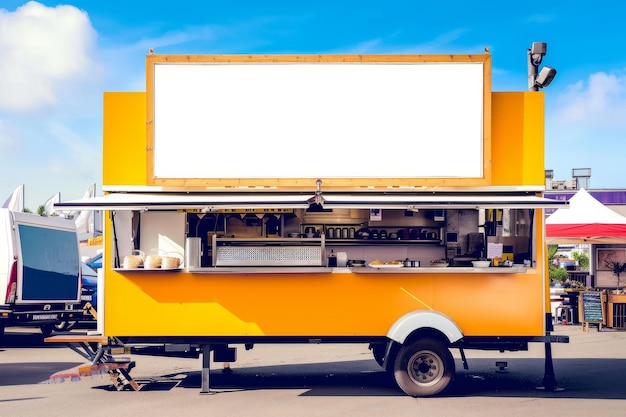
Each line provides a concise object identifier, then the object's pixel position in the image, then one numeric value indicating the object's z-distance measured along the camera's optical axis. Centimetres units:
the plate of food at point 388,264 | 1026
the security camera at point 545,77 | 1105
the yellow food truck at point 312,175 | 1023
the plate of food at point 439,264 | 1097
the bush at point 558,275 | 2928
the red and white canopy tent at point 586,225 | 1733
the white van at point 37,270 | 1442
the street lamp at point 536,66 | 1131
